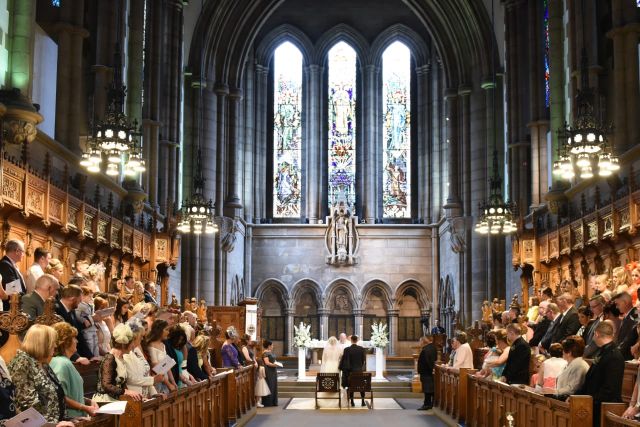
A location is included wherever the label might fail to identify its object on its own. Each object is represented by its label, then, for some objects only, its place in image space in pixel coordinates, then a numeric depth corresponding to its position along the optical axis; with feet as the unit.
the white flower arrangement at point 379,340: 84.53
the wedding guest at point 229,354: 58.54
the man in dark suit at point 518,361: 39.06
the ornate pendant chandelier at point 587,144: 53.52
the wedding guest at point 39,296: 30.68
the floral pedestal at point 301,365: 86.63
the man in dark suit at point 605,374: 28.78
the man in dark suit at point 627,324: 34.19
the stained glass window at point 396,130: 127.75
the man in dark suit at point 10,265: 33.69
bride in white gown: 72.33
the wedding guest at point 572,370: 30.09
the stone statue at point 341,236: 121.80
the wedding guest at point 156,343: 32.78
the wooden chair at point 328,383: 65.77
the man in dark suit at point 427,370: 65.05
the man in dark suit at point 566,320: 43.06
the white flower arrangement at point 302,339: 84.28
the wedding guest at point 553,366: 34.35
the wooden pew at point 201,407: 26.86
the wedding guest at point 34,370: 21.26
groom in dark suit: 69.21
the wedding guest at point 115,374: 27.68
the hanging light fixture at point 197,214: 81.29
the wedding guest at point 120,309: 42.22
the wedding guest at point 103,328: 36.42
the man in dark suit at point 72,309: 30.48
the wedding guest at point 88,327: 33.41
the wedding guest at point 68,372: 23.58
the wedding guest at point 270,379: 68.39
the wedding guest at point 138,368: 29.60
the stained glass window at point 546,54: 85.56
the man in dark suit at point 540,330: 48.21
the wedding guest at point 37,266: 36.35
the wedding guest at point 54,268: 36.09
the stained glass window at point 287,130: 127.65
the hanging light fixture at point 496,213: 80.59
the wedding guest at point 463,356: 54.60
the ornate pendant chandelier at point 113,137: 54.70
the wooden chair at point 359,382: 65.00
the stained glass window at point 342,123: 128.06
